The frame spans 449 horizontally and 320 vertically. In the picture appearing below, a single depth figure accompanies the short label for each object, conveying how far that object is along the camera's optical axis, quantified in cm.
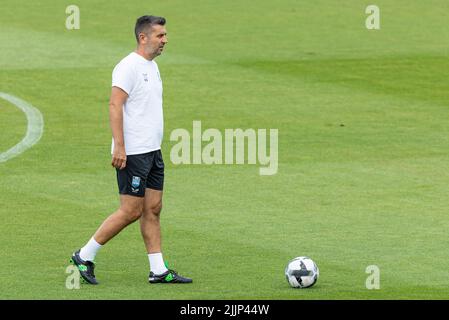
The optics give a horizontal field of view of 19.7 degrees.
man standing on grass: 1160
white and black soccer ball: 1147
